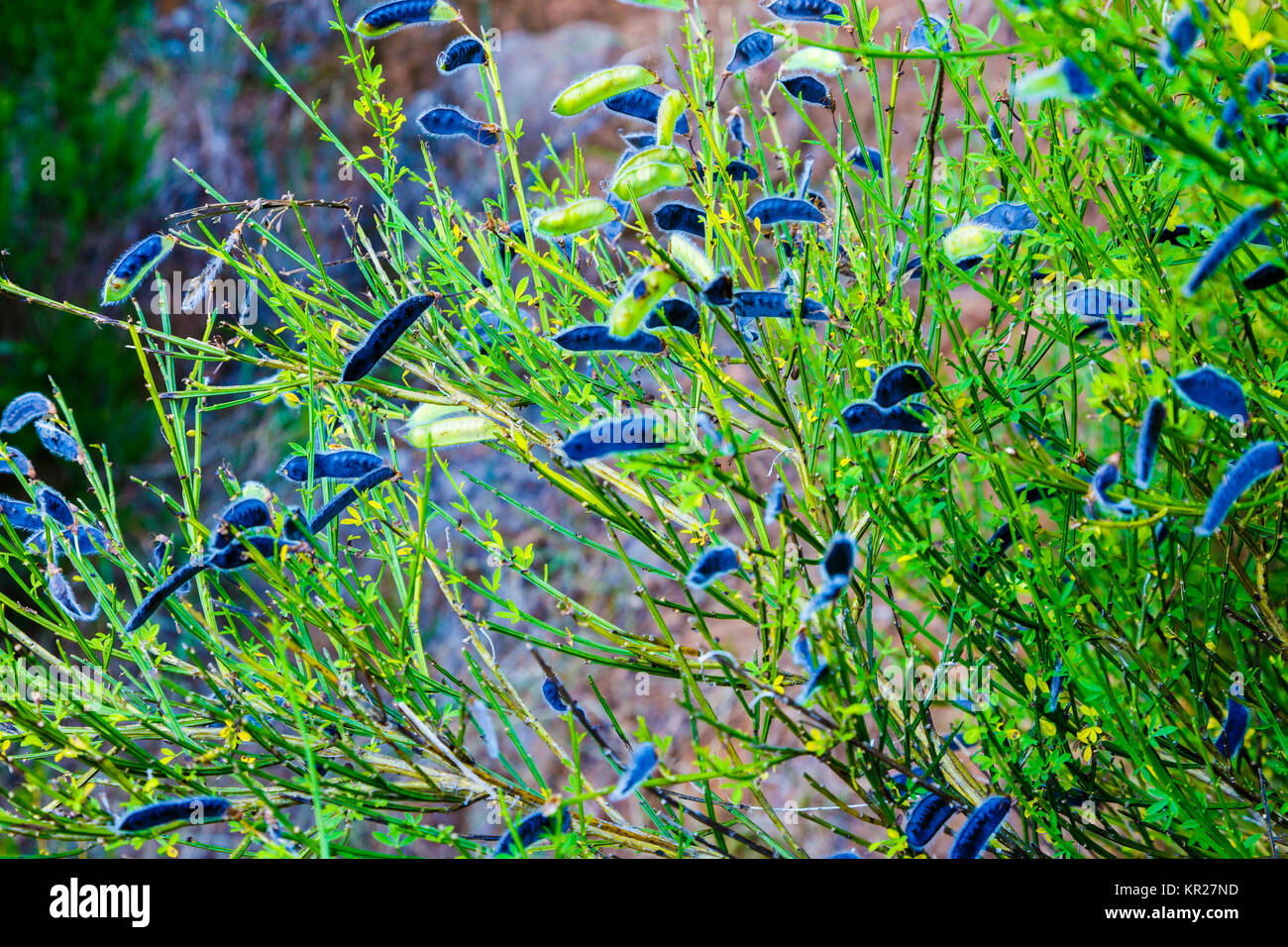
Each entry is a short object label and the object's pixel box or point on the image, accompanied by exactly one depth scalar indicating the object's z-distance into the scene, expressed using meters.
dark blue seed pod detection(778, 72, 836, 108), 0.87
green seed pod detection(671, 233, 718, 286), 0.80
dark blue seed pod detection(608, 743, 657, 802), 0.58
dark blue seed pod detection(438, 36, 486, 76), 0.85
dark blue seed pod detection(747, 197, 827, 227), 0.78
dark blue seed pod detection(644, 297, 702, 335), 0.70
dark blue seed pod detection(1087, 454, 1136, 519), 0.58
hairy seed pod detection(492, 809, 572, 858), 0.65
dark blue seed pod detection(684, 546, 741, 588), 0.62
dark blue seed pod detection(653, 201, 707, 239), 0.81
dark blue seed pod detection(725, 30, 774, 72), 0.82
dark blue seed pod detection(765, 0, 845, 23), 0.78
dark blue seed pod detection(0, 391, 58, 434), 0.80
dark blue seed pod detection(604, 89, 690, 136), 0.84
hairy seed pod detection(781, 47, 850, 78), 0.81
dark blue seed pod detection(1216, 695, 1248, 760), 0.69
